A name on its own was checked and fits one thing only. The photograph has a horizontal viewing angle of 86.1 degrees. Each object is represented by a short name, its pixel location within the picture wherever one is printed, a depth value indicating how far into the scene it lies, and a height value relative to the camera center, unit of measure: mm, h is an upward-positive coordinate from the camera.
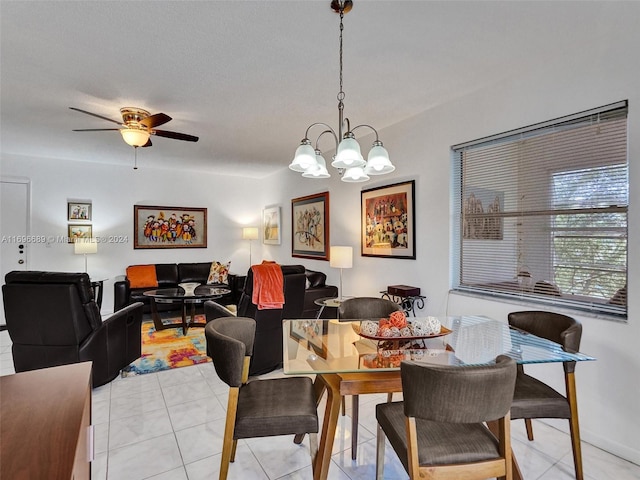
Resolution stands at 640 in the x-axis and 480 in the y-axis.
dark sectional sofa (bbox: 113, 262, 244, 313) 5082 -628
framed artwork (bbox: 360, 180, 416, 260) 3571 +259
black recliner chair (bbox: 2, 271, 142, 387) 2570 -602
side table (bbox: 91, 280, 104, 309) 5168 -700
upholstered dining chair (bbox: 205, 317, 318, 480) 1612 -807
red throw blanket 3002 -378
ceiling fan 3152 +1102
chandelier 1905 +511
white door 4980 +262
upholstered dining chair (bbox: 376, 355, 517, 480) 1222 -646
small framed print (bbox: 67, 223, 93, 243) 5444 +192
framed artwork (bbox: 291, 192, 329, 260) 5059 +282
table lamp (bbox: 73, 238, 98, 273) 5098 -34
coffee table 4375 -686
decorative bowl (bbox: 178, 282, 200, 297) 4512 -588
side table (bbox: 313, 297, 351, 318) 3939 -695
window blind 2191 +239
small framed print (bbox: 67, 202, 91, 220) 5426 +529
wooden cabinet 709 -452
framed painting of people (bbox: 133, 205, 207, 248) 5996 +312
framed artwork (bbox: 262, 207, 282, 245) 6392 +351
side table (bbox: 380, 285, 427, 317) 3389 -521
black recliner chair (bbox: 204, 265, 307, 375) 3057 -654
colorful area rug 3412 -1208
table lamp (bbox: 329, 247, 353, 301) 3961 -148
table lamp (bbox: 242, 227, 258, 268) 6633 +214
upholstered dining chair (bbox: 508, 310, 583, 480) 1741 -800
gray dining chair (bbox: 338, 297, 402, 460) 2631 -496
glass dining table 1630 -570
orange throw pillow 5531 -528
